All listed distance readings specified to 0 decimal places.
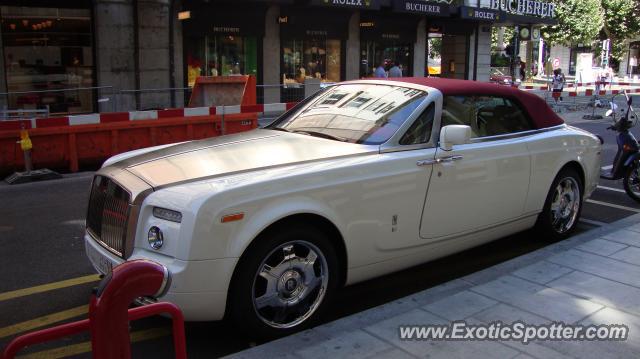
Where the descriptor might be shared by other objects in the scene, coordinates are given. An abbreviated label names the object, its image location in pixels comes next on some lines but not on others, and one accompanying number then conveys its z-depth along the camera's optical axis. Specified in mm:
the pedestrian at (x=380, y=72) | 19875
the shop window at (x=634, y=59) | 62406
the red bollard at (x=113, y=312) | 2102
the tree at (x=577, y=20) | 48188
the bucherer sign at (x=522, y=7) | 27875
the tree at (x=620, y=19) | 50531
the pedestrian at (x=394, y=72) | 20047
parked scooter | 7740
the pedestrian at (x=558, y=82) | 24116
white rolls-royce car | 3484
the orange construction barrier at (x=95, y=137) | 9562
